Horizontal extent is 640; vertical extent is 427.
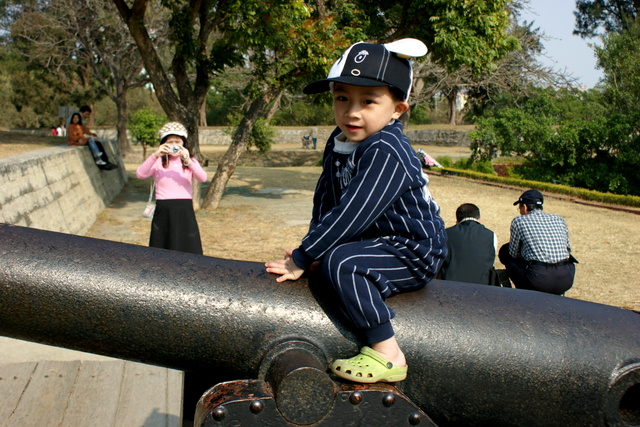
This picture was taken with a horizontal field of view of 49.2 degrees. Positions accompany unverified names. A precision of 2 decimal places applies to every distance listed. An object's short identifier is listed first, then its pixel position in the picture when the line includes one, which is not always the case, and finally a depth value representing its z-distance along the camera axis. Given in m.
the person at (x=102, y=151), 13.38
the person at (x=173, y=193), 6.09
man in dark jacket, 4.86
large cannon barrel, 1.82
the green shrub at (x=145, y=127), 23.67
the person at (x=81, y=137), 12.76
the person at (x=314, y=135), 37.94
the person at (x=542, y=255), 5.01
